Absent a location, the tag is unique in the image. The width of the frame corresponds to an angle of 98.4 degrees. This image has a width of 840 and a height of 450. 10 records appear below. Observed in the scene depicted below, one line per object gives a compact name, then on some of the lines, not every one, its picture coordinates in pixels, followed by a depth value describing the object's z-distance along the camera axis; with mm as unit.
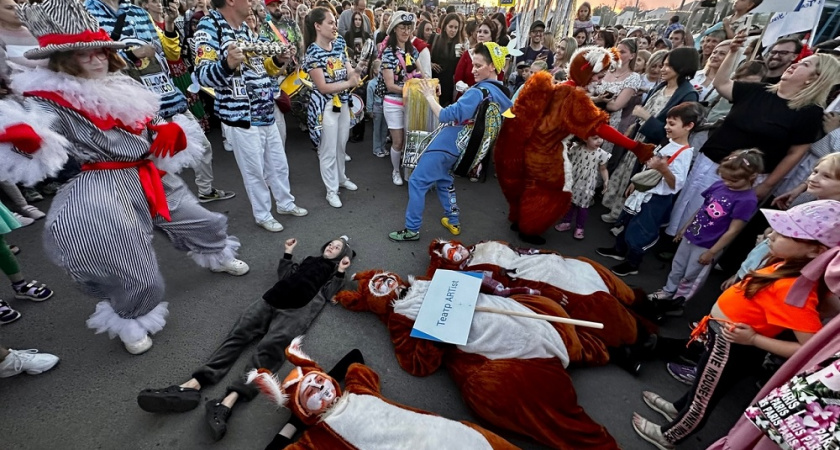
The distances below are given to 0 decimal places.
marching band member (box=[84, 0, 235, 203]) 2893
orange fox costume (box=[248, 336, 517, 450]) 1608
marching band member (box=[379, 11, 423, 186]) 4159
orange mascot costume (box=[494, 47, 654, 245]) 3020
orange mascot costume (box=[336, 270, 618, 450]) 1880
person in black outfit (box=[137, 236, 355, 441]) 1968
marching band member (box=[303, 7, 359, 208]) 3432
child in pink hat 1371
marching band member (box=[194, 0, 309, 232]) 2748
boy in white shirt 2820
